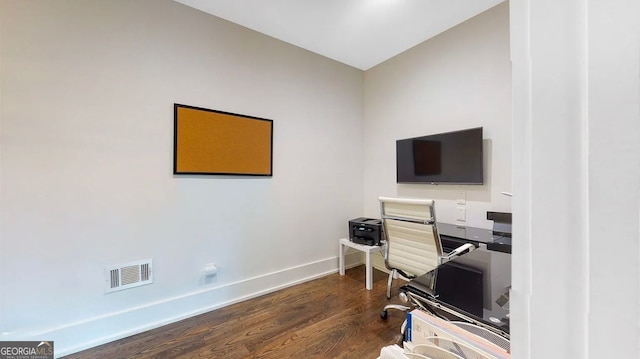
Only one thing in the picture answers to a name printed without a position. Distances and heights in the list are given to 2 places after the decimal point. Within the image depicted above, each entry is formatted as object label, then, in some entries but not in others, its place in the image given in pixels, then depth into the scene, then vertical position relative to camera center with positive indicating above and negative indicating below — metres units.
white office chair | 1.74 -0.47
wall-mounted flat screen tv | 2.26 +0.22
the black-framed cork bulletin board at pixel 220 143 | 2.08 +0.34
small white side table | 2.60 -0.79
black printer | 2.73 -0.61
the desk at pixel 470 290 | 0.88 -0.49
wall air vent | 1.81 -0.75
